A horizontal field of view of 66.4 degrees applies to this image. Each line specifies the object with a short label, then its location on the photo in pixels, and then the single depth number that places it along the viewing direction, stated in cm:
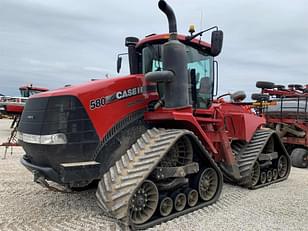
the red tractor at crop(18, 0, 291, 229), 296
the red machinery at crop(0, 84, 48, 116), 1249
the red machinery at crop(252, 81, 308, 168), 738
